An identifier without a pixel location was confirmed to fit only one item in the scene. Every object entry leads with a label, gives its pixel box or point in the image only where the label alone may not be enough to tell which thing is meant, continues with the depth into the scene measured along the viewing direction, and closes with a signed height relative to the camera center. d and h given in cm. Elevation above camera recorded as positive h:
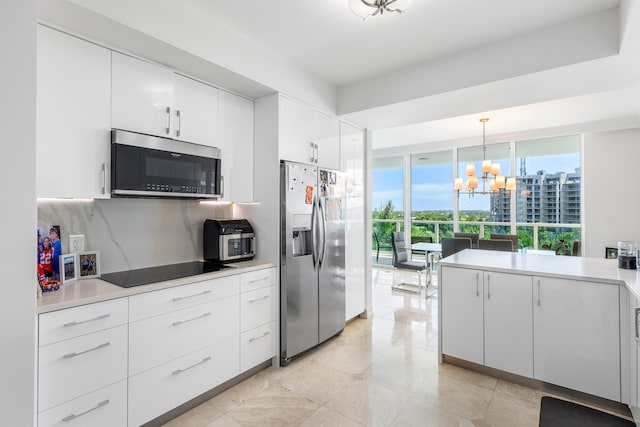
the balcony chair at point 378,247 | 741 -75
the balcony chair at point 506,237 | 514 -37
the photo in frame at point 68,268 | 192 -33
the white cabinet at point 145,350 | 158 -81
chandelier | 453 +51
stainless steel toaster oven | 269 -23
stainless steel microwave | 202 +32
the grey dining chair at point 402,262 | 500 -77
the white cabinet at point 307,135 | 287 +78
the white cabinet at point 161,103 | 206 +79
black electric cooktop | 202 -42
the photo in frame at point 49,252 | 186 -22
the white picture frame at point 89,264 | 207 -33
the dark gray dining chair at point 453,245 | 467 -45
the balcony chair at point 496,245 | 443 -43
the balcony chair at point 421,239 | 679 -53
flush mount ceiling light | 189 +125
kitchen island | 209 -77
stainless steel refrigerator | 280 -41
